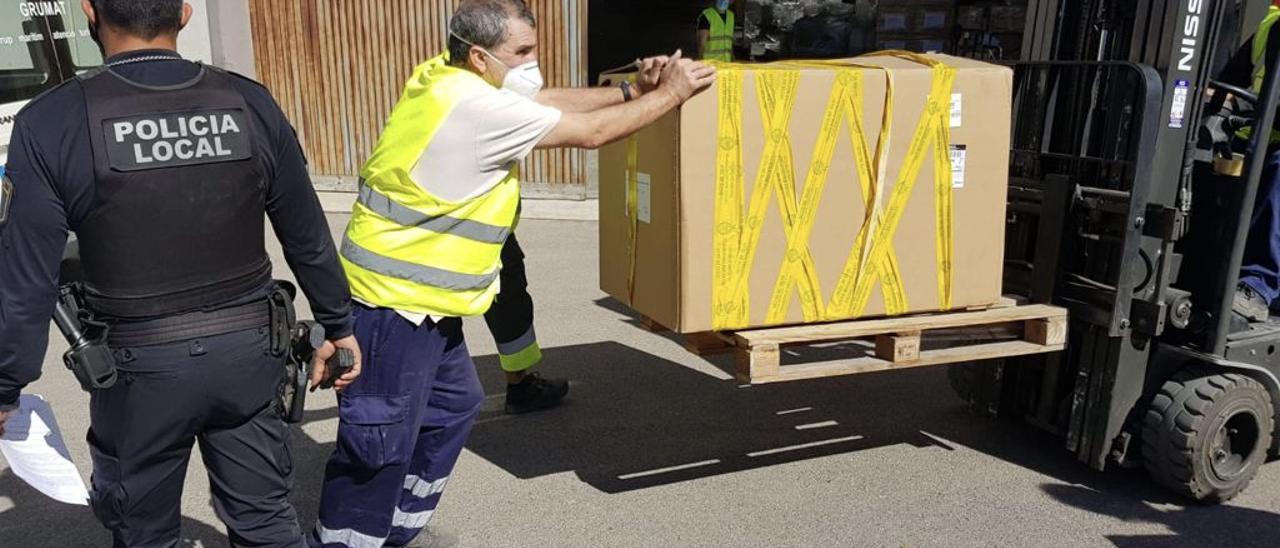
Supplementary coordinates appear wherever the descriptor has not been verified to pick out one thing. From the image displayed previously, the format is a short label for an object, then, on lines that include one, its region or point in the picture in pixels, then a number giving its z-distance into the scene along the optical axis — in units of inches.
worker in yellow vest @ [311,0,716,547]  119.8
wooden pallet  140.6
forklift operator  161.5
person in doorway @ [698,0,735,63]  397.4
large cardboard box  135.3
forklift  150.3
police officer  92.4
